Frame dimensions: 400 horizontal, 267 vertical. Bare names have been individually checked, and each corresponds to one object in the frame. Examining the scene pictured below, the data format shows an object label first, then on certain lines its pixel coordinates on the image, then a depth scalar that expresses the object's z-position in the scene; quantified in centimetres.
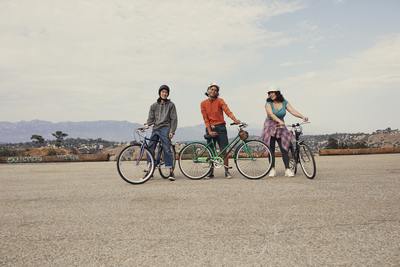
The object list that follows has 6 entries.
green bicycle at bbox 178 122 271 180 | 717
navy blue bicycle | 662
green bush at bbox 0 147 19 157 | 2669
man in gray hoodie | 720
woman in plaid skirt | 736
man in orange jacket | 754
